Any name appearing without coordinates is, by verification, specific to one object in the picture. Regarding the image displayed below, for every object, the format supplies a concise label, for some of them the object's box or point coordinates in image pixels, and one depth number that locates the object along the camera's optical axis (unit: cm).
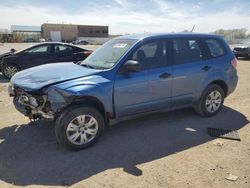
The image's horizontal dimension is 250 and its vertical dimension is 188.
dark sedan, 751
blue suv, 297
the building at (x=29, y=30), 6445
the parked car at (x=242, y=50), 1354
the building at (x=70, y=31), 5847
